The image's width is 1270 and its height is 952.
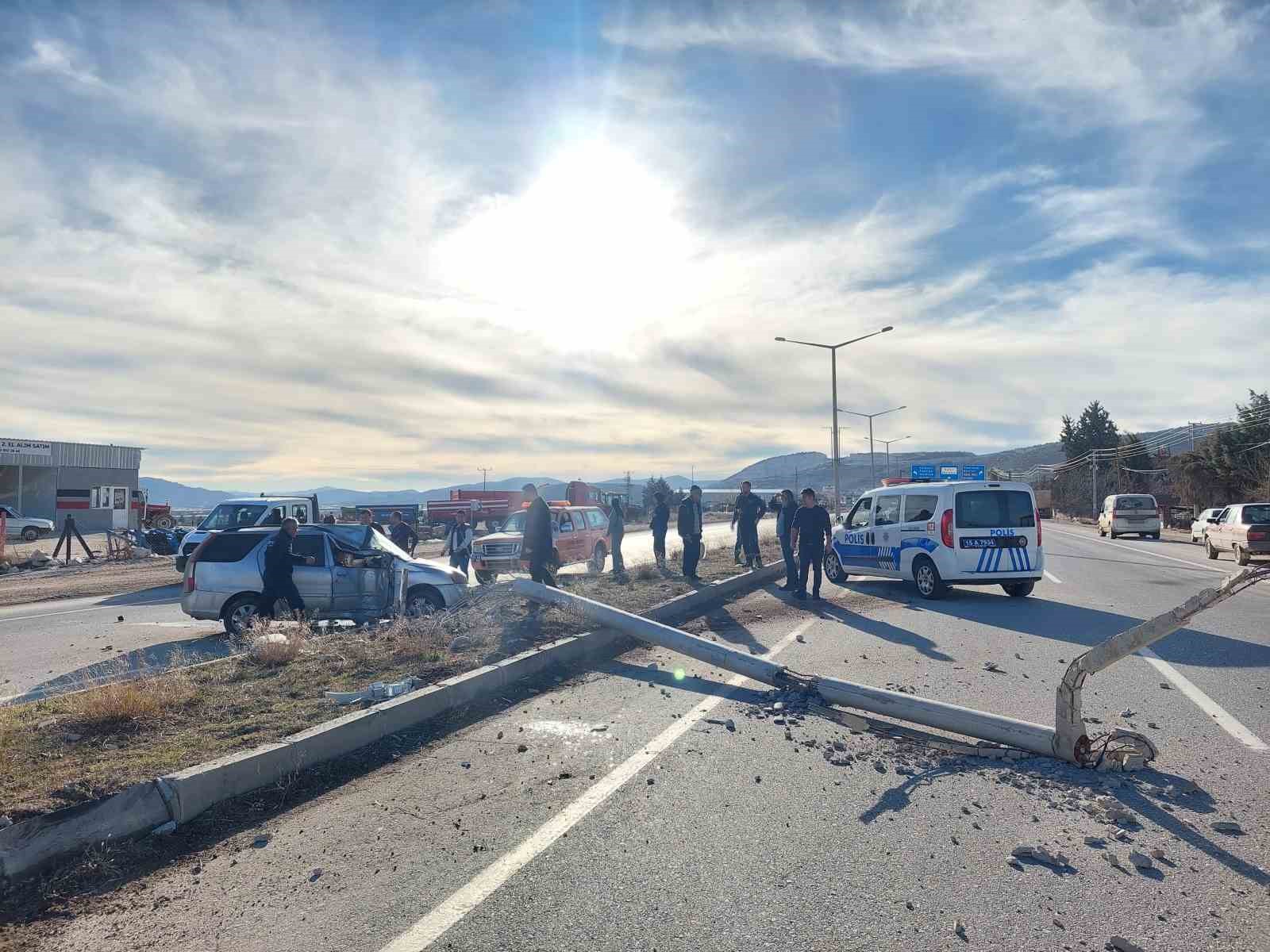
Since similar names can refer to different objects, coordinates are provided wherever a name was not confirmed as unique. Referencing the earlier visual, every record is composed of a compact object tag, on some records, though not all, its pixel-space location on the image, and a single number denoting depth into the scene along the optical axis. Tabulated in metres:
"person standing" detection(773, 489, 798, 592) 14.70
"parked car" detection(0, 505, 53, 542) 40.57
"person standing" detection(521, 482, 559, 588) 12.55
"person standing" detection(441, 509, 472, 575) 17.72
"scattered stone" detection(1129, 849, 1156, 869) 3.96
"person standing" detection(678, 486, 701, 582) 16.41
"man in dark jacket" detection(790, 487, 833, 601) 13.82
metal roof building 52.22
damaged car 11.85
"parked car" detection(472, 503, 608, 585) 19.64
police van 13.70
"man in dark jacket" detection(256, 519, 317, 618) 10.80
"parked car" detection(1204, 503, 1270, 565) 21.39
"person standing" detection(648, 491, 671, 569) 19.23
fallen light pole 4.95
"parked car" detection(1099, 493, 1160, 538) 36.62
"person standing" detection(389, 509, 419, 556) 17.41
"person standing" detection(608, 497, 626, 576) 18.91
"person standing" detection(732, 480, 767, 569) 17.88
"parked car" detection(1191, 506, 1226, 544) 26.47
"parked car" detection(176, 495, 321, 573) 19.05
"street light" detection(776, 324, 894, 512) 36.31
